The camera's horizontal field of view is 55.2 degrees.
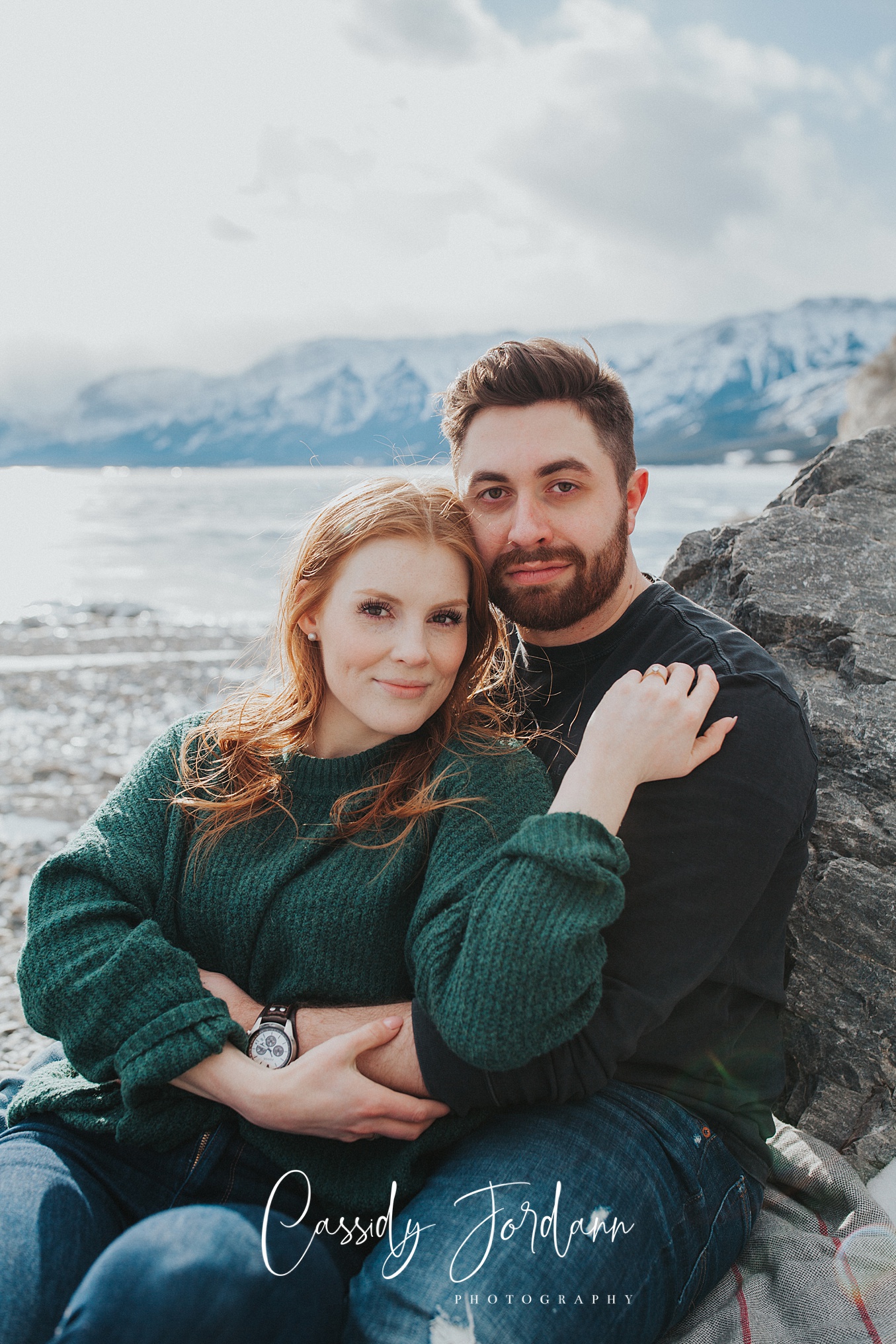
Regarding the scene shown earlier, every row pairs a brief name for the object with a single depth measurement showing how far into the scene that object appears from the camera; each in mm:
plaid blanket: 2350
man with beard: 2020
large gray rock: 2979
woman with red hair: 1936
